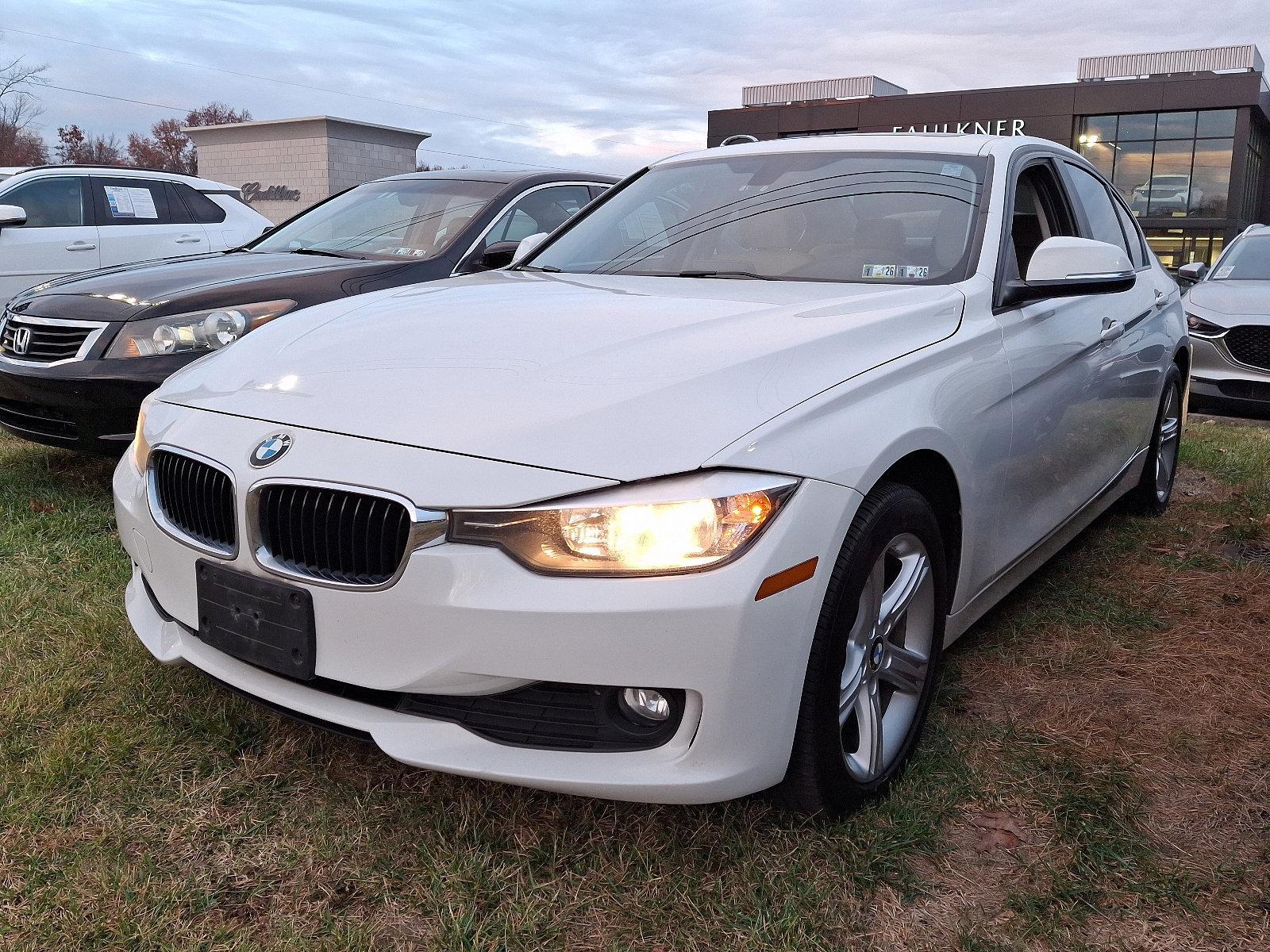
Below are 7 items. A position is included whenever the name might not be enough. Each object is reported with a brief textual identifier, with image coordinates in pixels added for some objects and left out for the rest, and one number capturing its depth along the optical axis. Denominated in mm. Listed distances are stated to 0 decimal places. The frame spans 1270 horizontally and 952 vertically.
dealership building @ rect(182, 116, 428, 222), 22000
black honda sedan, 4430
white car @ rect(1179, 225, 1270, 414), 8094
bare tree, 41344
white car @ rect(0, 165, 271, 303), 8453
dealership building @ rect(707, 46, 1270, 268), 36094
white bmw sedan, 1904
